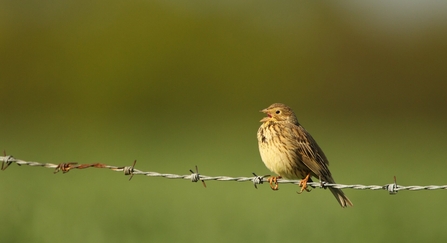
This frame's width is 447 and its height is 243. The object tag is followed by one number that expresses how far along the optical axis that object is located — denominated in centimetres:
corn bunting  1634
